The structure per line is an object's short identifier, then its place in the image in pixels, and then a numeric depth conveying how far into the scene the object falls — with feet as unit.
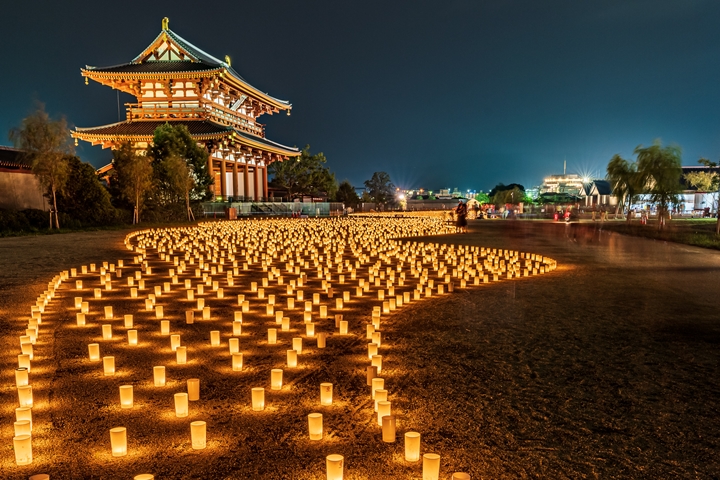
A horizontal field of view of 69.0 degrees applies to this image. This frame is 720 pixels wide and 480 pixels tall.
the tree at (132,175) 89.10
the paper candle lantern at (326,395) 13.25
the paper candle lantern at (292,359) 16.22
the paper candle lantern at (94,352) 16.94
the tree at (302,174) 169.37
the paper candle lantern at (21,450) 10.25
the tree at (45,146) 72.38
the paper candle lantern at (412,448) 10.34
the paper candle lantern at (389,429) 11.18
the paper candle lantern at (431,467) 9.21
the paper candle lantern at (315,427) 11.34
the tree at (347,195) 198.88
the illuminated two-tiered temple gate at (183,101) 118.73
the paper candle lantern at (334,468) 9.24
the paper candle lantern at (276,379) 14.30
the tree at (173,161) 101.30
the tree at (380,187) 268.43
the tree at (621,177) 106.22
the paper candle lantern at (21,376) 14.20
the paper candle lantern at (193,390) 13.41
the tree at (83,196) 80.38
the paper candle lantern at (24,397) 12.89
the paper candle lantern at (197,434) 10.86
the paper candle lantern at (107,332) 19.51
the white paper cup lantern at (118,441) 10.55
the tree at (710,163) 66.90
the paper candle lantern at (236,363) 15.96
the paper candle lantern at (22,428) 10.48
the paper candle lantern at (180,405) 12.48
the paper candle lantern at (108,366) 15.57
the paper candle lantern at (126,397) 13.08
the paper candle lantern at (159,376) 14.64
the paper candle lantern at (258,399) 12.87
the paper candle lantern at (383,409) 12.07
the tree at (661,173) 81.00
